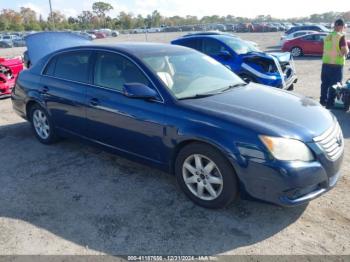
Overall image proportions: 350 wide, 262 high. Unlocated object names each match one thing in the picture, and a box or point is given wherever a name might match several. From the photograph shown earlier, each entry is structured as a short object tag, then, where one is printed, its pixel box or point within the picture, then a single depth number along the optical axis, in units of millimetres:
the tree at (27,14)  97156
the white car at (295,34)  23062
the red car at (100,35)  58331
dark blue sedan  3186
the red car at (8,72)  9195
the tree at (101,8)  111312
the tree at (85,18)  98138
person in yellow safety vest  7527
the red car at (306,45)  18984
